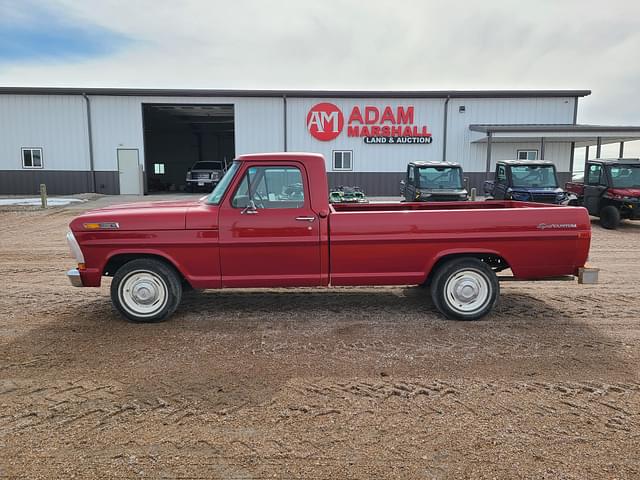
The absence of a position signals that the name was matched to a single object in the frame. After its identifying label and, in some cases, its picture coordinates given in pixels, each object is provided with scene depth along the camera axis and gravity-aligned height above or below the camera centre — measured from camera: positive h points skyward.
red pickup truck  5.55 -0.72
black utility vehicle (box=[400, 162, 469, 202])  15.32 +0.01
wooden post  19.70 -0.75
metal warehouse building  25.23 +2.59
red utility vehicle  14.02 -0.31
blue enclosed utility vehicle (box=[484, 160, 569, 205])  14.79 -0.05
